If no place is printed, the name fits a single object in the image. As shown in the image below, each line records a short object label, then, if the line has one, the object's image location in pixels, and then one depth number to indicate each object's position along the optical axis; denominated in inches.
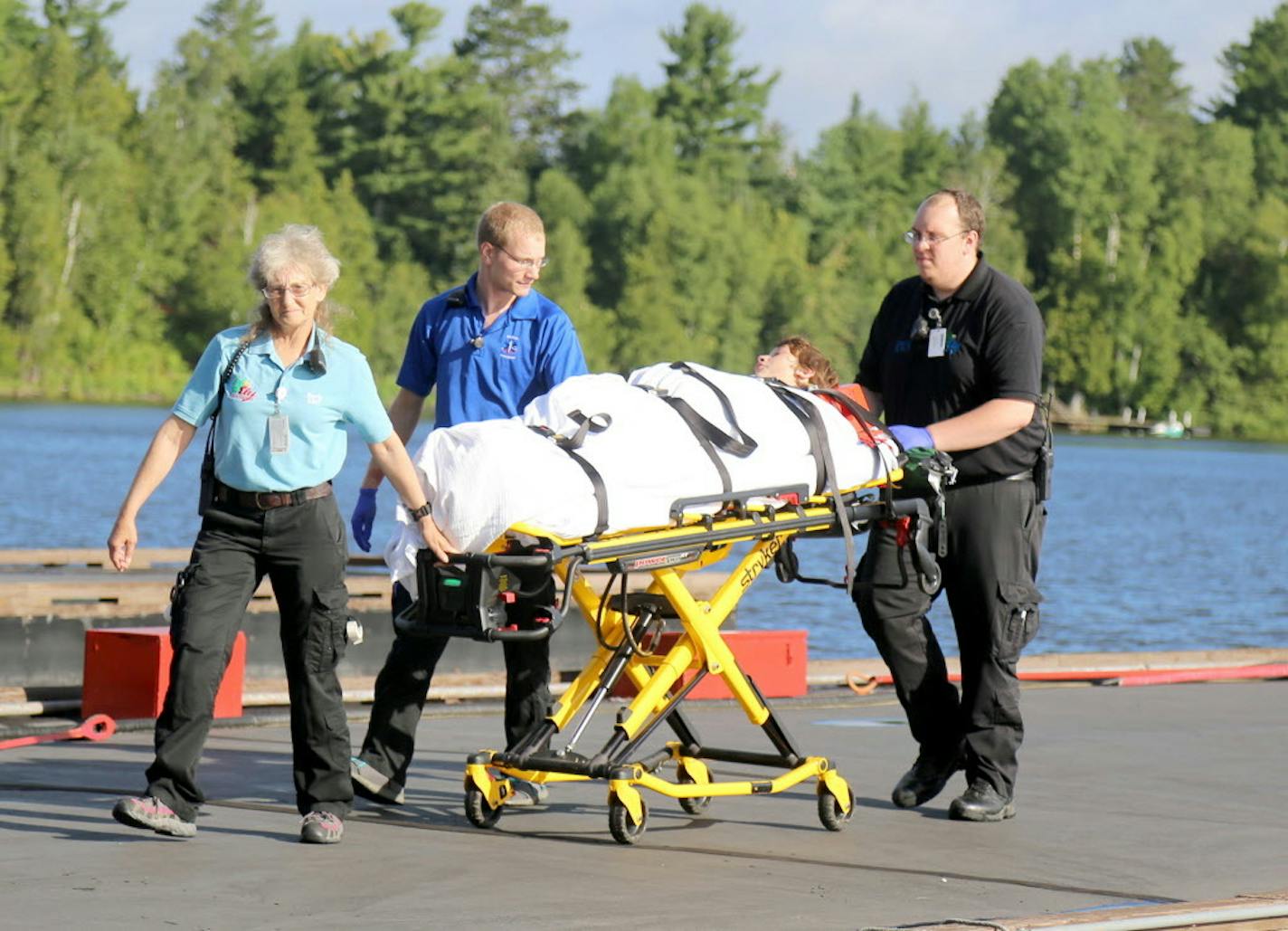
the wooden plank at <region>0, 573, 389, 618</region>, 856.9
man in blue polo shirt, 581.0
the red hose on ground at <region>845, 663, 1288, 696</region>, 941.8
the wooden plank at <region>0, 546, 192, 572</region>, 1170.6
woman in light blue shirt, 518.6
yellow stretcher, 507.2
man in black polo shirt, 585.6
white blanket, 501.0
